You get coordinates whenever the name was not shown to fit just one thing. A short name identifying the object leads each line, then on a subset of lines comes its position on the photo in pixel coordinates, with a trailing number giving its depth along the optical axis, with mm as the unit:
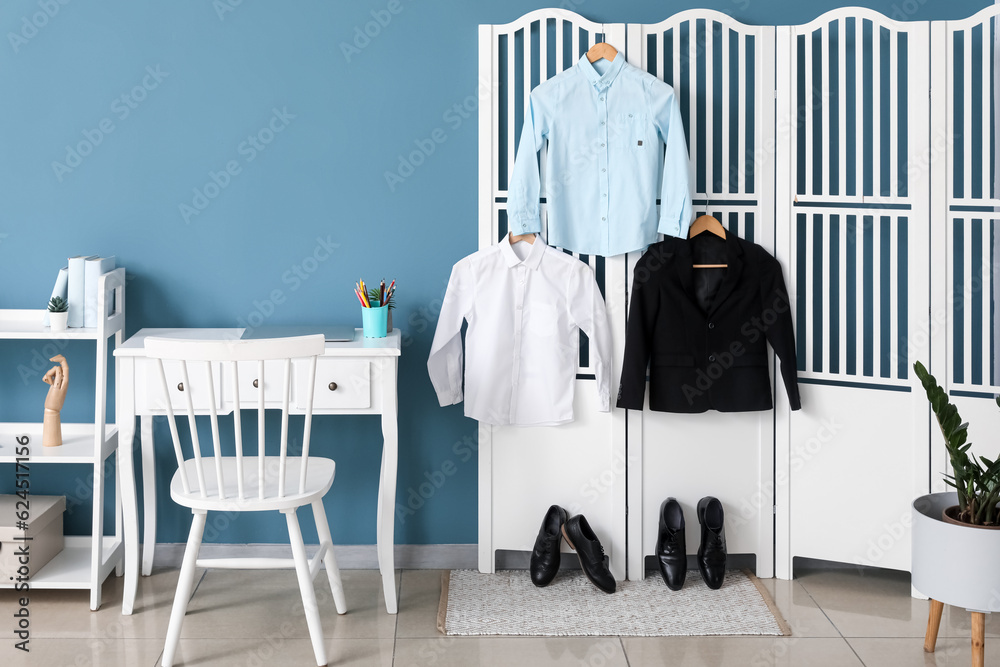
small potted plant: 2768
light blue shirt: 2922
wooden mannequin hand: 2803
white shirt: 2988
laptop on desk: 2803
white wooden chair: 2277
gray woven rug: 2652
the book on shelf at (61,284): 2820
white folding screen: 2836
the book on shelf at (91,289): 2812
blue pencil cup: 2820
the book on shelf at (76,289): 2828
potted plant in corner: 2166
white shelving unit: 2738
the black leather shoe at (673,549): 2947
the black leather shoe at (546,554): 2959
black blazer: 2955
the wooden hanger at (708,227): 2979
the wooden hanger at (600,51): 2920
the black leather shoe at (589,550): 2914
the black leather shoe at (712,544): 2943
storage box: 2770
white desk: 2682
